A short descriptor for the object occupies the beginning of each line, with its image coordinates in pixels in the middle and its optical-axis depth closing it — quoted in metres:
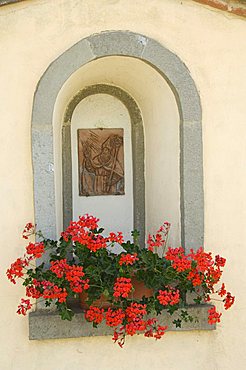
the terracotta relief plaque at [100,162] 4.91
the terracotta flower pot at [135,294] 4.11
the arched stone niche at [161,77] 4.18
